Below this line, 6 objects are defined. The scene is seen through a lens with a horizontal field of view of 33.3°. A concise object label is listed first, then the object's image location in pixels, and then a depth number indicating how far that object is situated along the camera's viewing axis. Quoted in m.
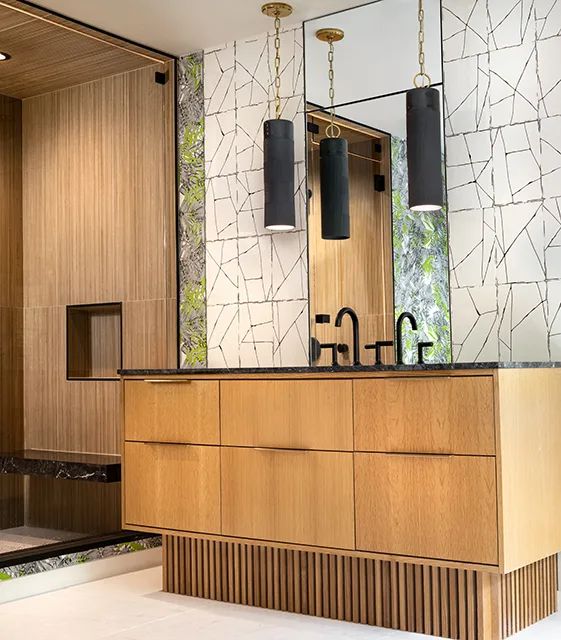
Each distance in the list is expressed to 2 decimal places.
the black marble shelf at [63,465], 3.63
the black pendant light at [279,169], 3.86
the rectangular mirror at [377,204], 3.54
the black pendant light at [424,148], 3.44
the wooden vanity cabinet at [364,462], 2.68
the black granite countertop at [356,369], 2.69
